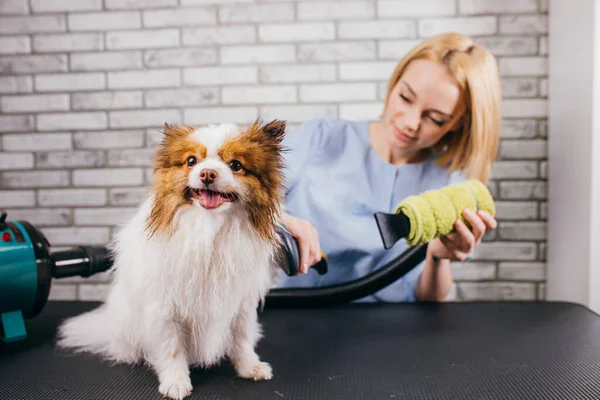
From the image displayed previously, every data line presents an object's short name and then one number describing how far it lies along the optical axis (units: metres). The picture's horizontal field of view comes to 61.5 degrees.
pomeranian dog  0.78
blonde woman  1.49
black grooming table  0.89
